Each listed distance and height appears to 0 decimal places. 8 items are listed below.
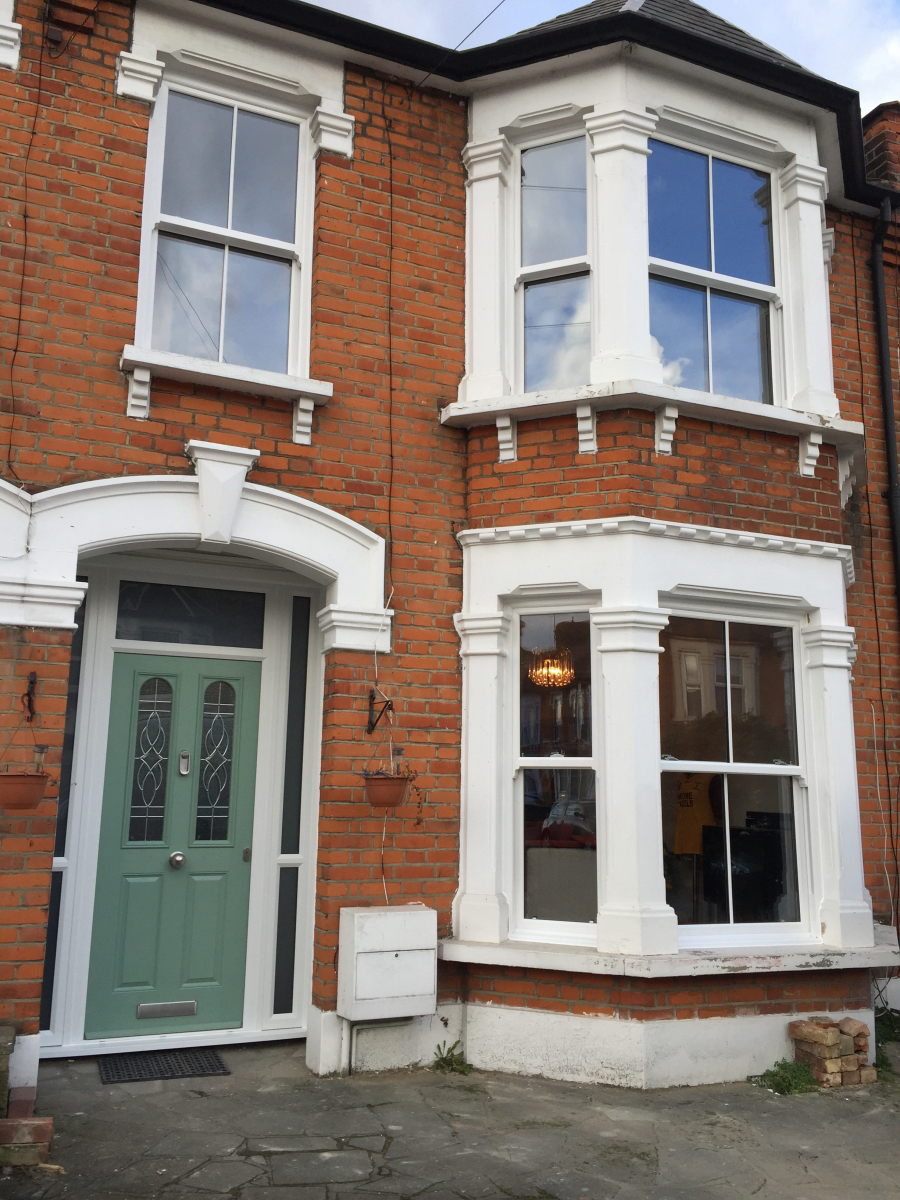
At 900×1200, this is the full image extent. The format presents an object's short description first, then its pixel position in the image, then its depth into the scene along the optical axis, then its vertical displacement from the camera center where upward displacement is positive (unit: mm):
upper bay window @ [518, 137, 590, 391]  6246 +3297
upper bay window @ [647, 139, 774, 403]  6316 +3370
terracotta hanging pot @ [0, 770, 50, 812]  4504 +15
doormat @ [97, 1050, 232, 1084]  5180 -1418
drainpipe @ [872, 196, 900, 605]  7422 +3228
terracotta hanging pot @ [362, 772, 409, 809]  5340 +50
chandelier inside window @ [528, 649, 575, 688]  5898 +769
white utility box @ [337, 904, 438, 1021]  5234 -859
